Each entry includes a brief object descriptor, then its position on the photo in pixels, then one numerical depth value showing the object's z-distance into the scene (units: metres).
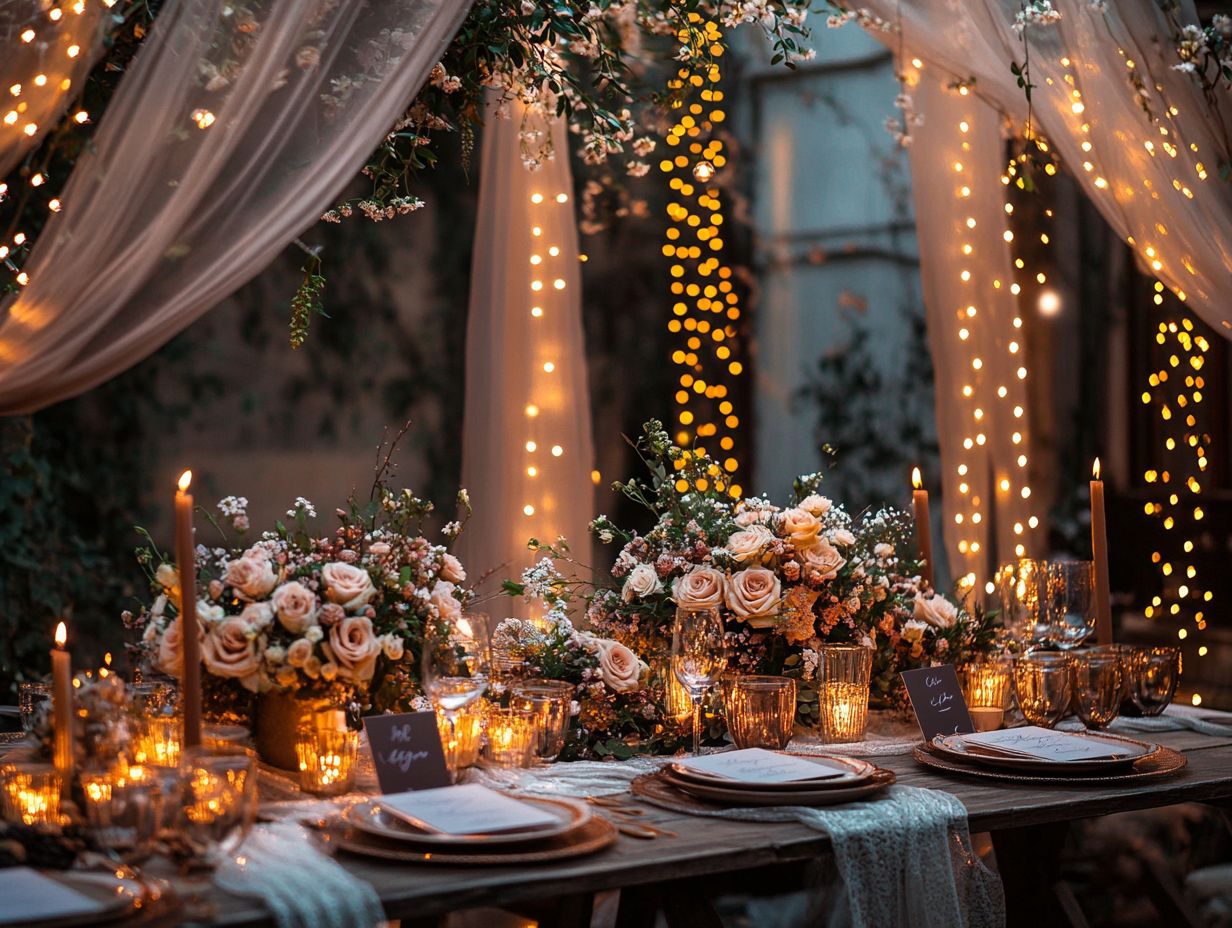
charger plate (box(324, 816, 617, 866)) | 1.47
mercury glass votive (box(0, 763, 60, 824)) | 1.61
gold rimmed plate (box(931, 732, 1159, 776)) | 1.90
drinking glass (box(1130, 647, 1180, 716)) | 2.32
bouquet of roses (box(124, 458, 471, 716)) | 1.81
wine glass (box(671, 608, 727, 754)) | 2.00
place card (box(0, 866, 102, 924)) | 1.26
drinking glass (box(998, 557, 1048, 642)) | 2.43
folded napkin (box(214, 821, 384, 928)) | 1.34
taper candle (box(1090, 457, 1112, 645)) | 2.40
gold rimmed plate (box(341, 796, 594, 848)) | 1.50
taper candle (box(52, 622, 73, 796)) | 1.60
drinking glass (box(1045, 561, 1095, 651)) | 2.43
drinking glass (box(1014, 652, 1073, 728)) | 2.19
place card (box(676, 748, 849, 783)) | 1.77
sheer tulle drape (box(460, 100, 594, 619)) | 3.70
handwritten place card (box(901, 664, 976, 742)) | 2.11
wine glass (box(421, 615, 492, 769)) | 1.81
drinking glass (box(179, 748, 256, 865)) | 1.42
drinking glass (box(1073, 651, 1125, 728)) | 2.19
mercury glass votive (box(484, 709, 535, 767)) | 1.92
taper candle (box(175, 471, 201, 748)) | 1.69
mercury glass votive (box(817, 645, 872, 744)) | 2.12
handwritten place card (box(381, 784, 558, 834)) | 1.53
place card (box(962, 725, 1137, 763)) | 1.93
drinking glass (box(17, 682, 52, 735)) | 1.90
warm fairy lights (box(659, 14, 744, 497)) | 4.75
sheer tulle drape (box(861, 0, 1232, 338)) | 2.70
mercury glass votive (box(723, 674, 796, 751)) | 1.98
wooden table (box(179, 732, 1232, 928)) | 1.41
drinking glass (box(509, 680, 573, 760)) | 1.94
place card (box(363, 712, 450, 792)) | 1.71
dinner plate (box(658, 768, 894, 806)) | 1.72
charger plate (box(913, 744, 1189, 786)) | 1.88
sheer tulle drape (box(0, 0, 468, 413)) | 1.96
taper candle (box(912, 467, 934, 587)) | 2.44
